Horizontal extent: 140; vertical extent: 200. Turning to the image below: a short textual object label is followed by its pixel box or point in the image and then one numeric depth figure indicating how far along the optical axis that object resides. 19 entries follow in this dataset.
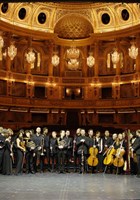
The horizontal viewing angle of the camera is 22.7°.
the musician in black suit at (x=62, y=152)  15.41
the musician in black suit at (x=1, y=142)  14.27
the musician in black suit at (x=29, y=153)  14.73
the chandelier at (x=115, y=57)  24.86
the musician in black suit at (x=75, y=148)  15.79
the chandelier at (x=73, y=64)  29.00
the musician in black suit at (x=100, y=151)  15.88
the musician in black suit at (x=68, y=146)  15.57
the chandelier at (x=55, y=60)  27.05
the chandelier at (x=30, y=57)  24.55
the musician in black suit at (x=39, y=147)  15.23
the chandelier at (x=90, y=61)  27.23
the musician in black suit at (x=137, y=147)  13.89
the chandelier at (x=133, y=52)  22.83
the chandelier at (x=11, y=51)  22.77
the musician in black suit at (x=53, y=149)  15.71
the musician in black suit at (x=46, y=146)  15.73
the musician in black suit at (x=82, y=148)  15.53
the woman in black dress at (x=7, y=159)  14.21
